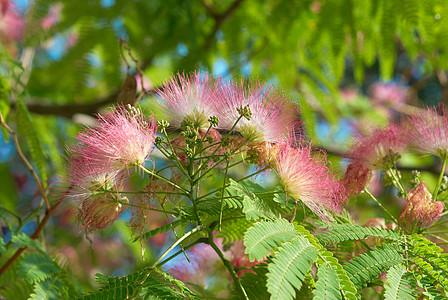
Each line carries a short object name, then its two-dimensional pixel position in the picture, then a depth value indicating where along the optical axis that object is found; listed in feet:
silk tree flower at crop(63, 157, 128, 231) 2.19
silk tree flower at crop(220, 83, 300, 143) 2.22
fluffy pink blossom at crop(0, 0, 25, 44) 4.51
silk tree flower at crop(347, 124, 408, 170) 2.34
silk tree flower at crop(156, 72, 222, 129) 2.22
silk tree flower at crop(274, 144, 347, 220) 2.21
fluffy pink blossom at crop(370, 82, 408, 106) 8.48
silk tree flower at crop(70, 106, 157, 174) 2.17
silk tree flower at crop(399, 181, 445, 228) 2.23
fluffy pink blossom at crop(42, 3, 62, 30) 4.20
